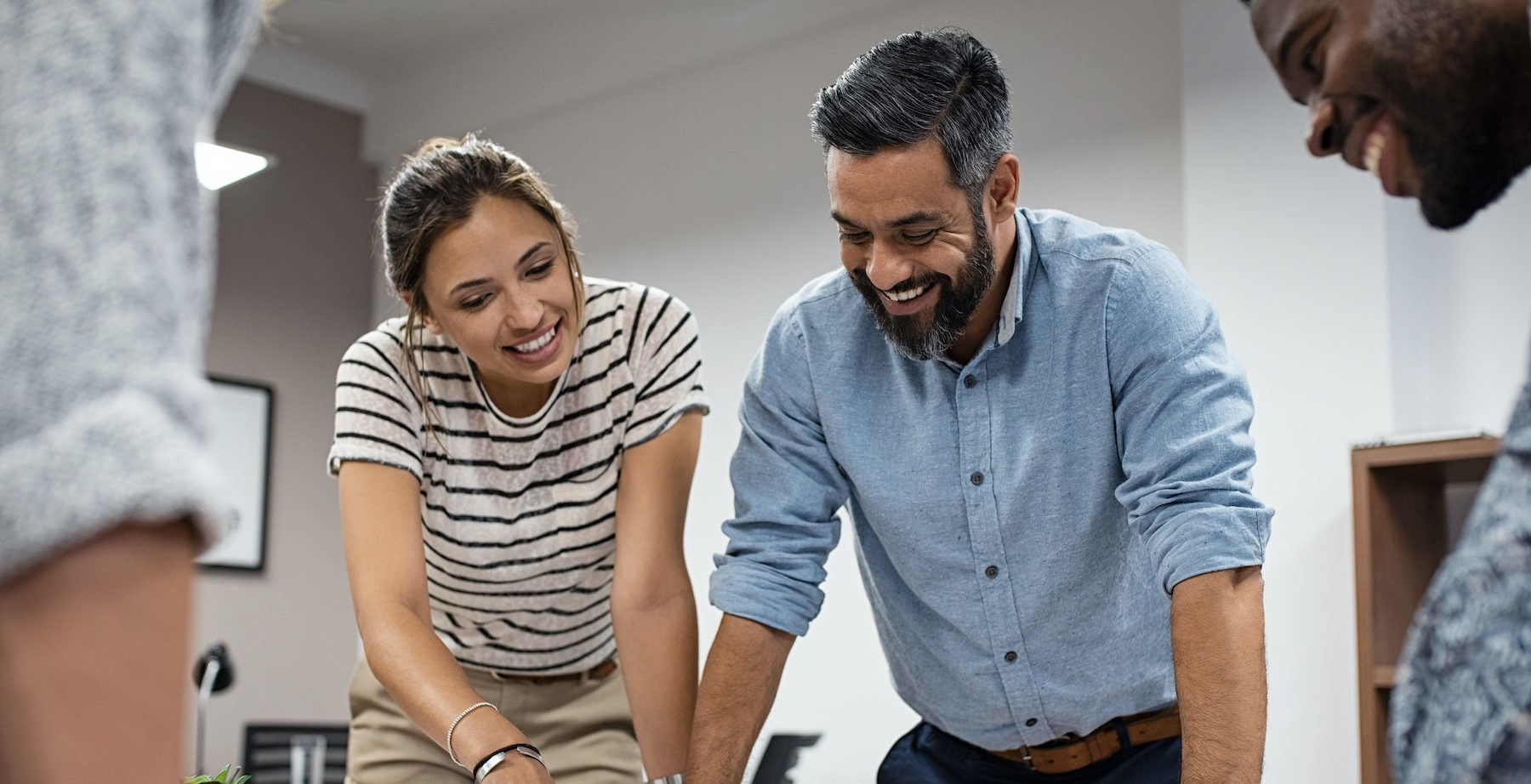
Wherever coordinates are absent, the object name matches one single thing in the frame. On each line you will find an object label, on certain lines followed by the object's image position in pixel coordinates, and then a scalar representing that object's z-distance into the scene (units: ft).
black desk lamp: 13.03
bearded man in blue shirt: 5.13
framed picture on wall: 15.76
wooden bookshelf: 8.65
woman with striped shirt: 5.63
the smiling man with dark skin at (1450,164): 1.60
